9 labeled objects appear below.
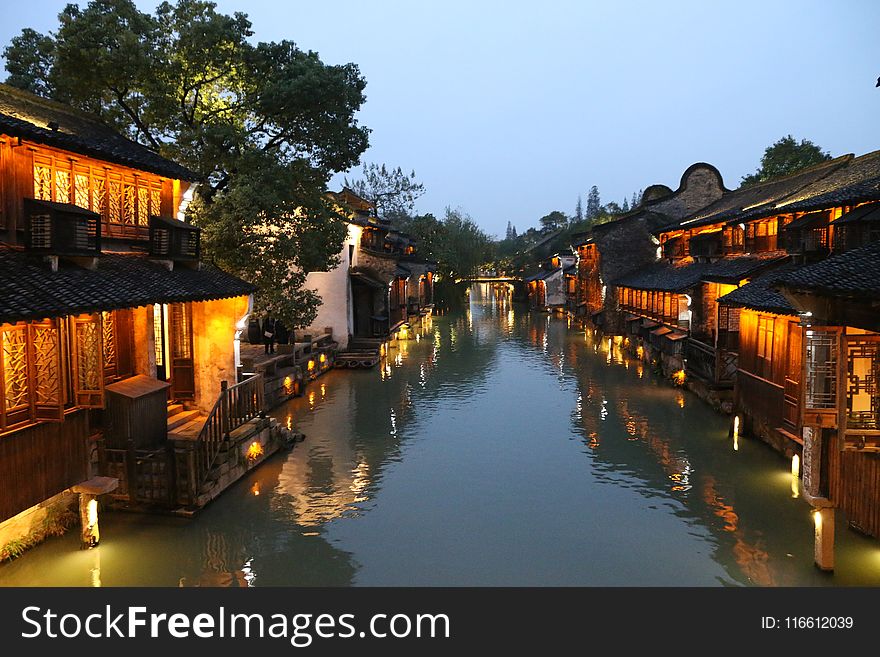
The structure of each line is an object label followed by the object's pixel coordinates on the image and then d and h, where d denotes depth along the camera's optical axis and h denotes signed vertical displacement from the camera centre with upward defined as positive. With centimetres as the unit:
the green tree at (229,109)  2283 +756
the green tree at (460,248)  8338 +710
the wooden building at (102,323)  1095 -50
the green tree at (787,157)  5588 +1253
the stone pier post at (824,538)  1134 -444
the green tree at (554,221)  15600 +1905
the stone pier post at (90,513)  1221 -423
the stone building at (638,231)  5044 +524
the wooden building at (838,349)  1033 -94
